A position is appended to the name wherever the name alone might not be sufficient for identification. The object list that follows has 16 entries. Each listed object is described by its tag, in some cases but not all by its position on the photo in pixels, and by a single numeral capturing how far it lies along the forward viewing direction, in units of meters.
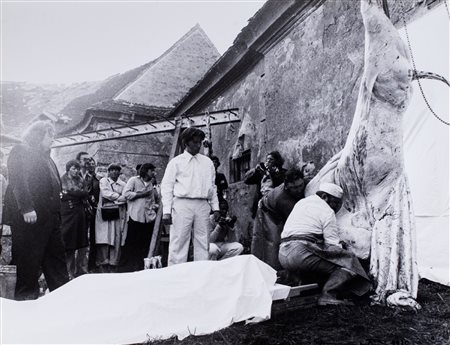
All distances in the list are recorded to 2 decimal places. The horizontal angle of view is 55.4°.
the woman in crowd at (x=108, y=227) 6.66
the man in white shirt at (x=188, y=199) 4.98
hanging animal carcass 4.01
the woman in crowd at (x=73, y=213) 5.82
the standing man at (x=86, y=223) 6.25
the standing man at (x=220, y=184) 7.04
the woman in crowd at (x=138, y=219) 6.63
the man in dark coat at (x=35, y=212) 3.96
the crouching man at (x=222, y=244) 5.51
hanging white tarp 4.39
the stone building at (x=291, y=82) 5.98
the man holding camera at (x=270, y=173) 6.15
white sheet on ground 2.82
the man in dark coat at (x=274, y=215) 5.18
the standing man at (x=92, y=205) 6.70
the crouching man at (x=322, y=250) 3.79
